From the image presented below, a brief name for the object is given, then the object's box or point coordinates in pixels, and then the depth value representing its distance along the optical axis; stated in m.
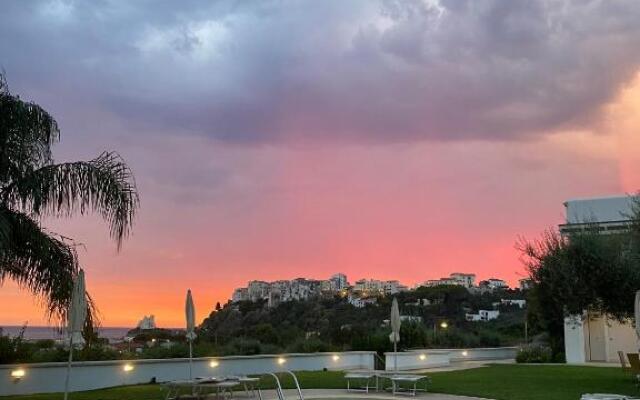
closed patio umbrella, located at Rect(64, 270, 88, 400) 9.75
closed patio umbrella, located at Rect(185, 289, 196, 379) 15.04
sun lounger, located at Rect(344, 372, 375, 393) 15.16
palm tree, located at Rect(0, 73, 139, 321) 10.02
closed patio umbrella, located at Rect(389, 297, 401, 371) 17.03
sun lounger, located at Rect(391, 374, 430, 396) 14.22
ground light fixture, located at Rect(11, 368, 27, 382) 14.40
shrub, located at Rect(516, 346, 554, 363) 25.67
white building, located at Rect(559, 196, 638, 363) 25.48
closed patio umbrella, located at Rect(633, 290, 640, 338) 11.58
